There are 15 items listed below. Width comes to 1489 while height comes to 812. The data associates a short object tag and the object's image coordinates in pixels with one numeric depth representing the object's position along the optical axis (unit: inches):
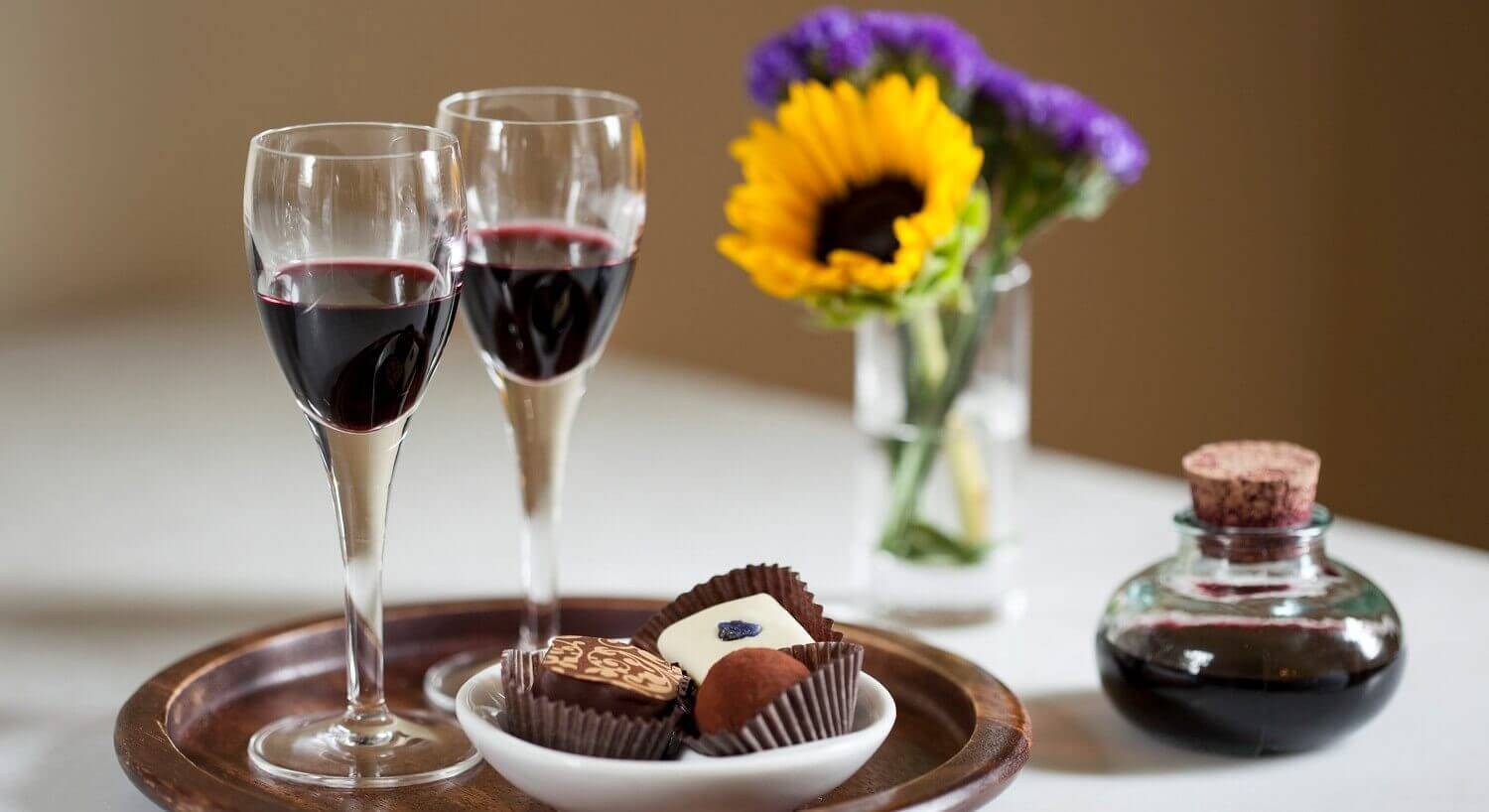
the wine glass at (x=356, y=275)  37.1
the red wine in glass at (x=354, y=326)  37.2
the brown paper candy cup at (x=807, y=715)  35.3
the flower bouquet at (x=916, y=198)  43.7
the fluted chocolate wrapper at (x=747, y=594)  38.1
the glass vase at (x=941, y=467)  45.7
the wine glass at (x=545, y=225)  41.5
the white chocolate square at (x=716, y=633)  36.9
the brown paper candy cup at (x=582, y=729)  35.4
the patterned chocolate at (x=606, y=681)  35.5
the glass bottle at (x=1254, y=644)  39.1
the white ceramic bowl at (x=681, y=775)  34.9
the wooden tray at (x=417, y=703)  36.5
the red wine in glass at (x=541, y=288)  41.5
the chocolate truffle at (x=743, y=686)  35.5
